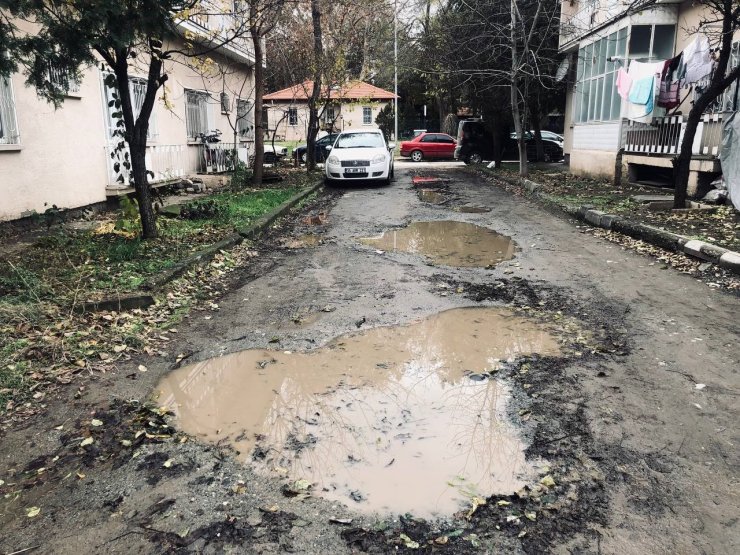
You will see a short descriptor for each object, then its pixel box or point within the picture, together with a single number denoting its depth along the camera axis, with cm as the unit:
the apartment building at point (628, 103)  1144
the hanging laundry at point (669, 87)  1209
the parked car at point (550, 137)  2802
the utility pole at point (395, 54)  2097
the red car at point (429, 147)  2986
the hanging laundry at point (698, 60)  1108
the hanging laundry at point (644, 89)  1258
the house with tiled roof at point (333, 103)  1950
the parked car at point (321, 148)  2500
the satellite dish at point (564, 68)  1919
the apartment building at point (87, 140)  825
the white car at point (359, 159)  1570
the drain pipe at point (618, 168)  1461
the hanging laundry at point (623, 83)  1335
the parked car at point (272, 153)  2584
